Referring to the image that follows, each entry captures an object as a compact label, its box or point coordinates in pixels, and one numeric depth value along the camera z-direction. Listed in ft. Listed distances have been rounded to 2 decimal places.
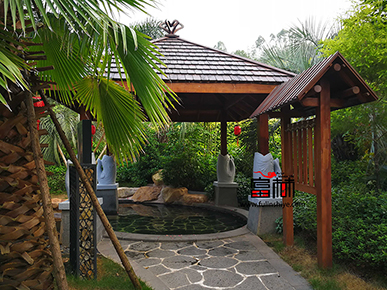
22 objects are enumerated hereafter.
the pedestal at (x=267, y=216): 18.94
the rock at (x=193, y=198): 32.45
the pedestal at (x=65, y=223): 16.76
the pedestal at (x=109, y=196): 28.42
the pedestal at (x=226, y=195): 30.50
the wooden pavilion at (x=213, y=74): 19.13
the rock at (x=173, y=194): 33.88
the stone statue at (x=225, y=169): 30.25
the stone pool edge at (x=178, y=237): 18.21
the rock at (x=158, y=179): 39.22
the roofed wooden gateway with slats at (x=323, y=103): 12.50
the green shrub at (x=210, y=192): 32.71
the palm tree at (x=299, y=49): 40.37
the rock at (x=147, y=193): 35.55
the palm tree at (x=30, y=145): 7.79
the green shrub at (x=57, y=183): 42.00
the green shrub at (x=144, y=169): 44.19
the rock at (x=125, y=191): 37.52
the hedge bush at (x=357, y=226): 11.91
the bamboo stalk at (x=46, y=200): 7.68
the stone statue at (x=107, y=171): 28.27
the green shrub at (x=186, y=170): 35.68
